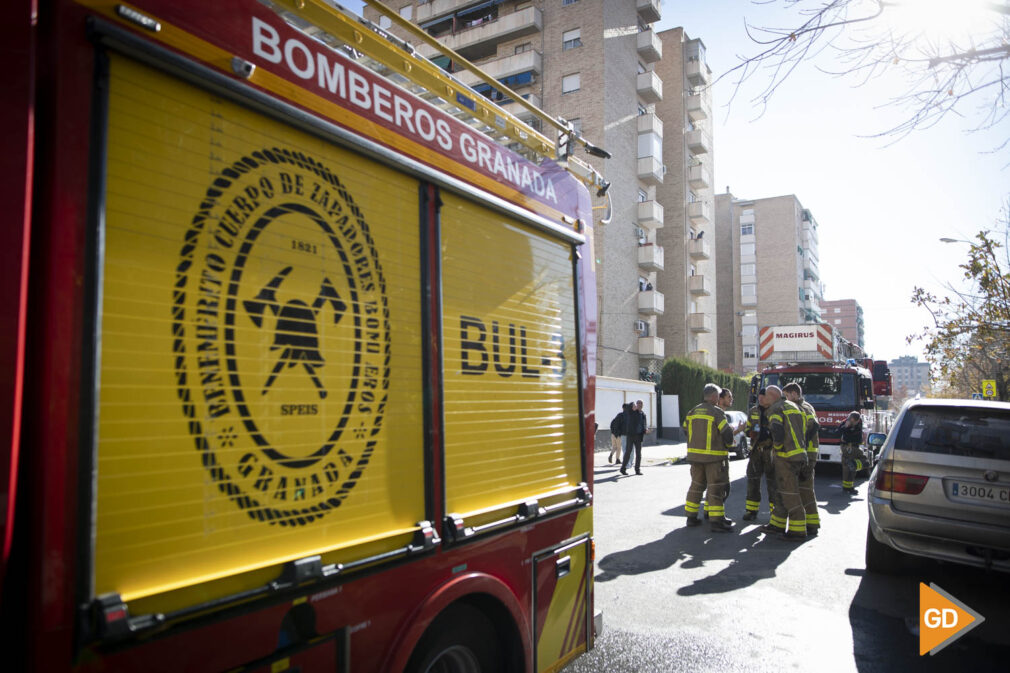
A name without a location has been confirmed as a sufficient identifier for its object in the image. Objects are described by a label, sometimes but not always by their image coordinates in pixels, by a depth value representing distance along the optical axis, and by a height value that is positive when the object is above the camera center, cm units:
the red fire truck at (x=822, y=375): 1416 +15
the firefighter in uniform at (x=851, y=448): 1184 -118
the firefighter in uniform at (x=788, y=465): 773 -96
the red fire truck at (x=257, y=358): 153 +9
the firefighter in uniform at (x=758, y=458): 839 -96
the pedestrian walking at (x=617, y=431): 1639 -116
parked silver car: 526 -85
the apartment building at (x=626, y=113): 3381 +1460
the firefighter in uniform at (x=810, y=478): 802 -114
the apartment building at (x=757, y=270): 6438 +1129
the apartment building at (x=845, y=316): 11338 +1099
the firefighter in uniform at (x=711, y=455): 802 -86
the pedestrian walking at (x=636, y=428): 1490 -97
